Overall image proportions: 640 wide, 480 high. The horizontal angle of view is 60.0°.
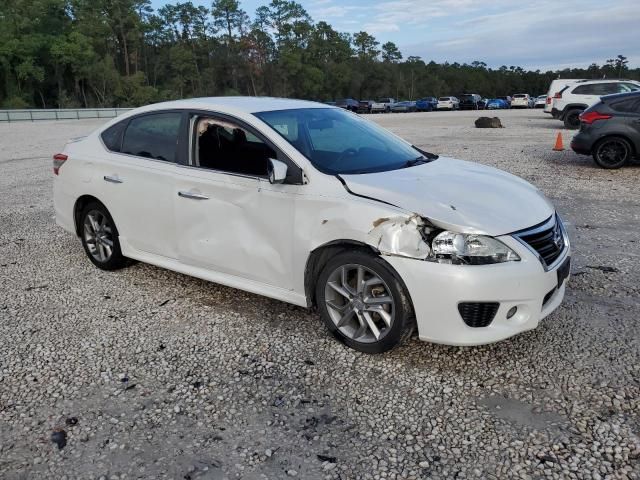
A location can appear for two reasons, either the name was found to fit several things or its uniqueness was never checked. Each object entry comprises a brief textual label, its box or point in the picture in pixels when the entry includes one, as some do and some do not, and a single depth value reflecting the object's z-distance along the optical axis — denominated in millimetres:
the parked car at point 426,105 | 60312
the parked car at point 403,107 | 60312
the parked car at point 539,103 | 56938
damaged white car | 3266
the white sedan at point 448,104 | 58719
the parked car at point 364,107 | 58750
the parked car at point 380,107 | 60312
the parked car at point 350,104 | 56938
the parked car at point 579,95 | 19266
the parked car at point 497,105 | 60844
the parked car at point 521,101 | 56438
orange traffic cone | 13602
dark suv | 10430
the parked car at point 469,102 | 59719
